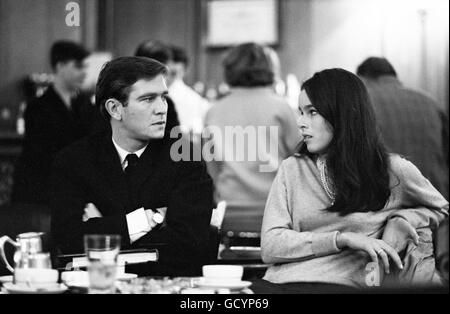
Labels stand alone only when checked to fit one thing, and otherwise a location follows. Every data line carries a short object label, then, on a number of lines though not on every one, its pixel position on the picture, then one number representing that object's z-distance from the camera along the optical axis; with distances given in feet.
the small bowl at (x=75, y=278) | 19.14
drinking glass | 18.45
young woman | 20.68
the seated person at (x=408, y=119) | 24.35
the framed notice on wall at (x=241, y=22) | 45.82
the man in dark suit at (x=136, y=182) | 21.15
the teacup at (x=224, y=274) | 19.01
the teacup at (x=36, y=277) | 18.83
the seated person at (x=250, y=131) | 25.25
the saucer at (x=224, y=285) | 18.95
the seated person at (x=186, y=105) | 30.42
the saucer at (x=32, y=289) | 18.73
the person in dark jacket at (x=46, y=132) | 25.45
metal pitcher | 19.08
